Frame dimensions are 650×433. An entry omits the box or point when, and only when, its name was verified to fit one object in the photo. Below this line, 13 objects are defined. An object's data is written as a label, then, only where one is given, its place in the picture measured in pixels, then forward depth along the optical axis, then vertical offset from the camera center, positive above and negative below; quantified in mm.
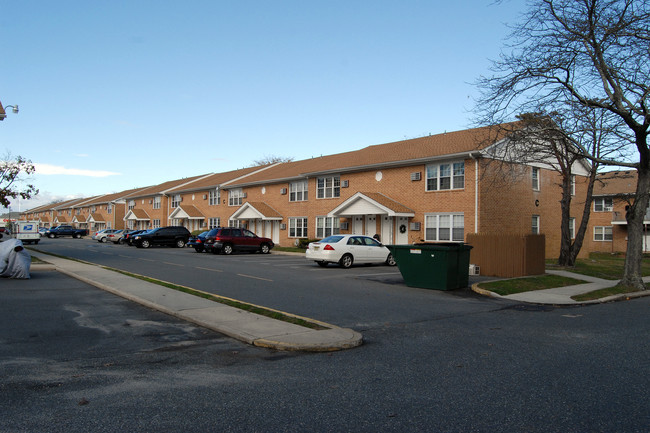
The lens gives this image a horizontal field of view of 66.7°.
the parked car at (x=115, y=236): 46469 -600
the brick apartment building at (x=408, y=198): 24219 +2061
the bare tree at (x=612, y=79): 13773 +4615
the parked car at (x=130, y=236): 41325 -547
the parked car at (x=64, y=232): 67356 -320
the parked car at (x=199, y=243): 32000 -834
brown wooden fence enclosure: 17453 -821
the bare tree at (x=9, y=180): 24486 +2486
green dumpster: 14148 -992
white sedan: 20812 -869
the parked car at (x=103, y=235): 49125 -521
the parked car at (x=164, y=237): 36484 -538
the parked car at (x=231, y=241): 30672 -680
